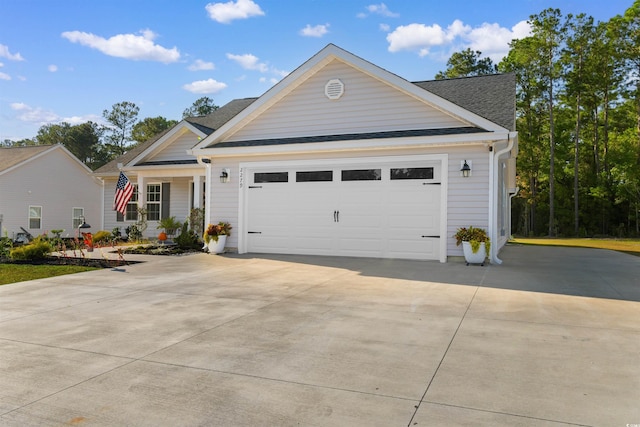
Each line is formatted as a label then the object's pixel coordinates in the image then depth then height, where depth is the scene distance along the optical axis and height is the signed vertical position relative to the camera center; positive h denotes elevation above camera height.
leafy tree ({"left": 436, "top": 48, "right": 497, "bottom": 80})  37.34 +13.56
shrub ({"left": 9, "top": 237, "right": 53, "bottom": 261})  10.37 -0.89
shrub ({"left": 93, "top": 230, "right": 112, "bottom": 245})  14.76 -0.78
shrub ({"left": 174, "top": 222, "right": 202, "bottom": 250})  13.30 -0.78
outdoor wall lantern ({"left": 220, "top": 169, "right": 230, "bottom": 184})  12.13 +1.14
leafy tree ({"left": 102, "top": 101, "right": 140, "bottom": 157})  49.25 +10.53
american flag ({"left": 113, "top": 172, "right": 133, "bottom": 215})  13.91 +0.76
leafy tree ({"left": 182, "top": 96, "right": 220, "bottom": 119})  51.00 +13.09
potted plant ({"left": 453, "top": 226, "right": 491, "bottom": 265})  9.41 -0.56
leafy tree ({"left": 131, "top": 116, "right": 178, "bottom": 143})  46.12 +9.64
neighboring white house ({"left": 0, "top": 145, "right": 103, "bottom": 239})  19.05 +1.12
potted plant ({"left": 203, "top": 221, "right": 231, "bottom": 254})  11.88 -0.58
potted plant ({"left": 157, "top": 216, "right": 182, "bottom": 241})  15.58 -0.34
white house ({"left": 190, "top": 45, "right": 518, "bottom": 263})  9.93 +1.37
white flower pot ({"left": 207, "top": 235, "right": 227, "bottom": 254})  11.89 -0.80
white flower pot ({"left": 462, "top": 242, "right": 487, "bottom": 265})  9.44 -0.79
